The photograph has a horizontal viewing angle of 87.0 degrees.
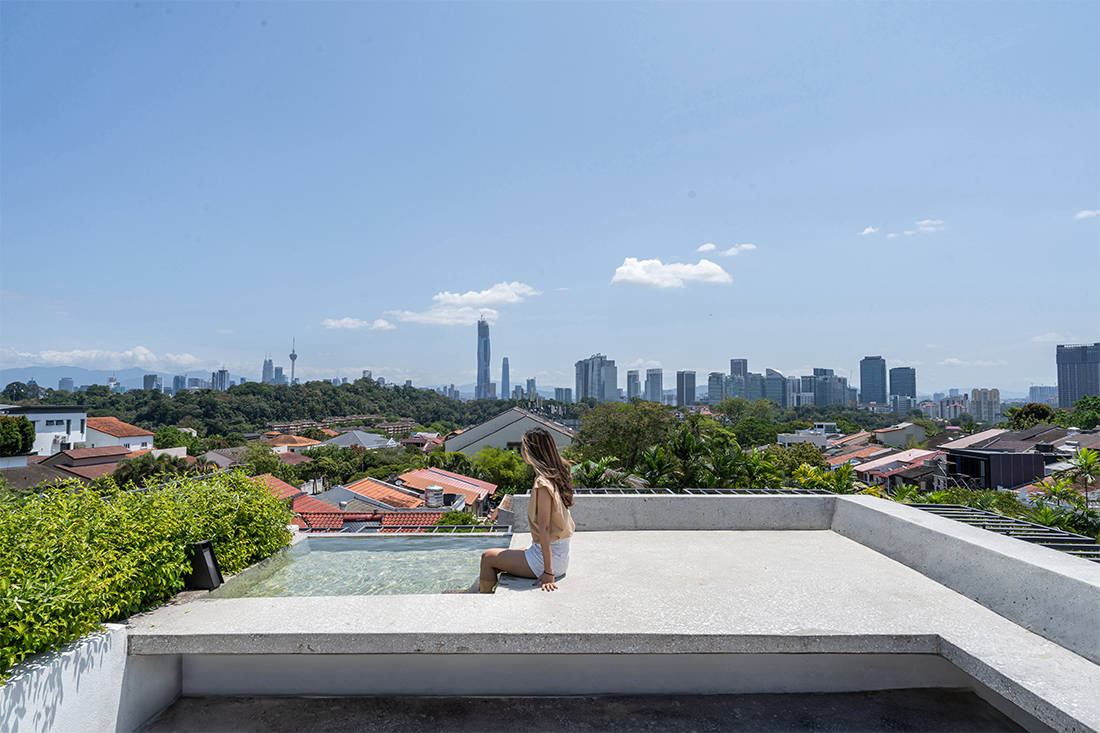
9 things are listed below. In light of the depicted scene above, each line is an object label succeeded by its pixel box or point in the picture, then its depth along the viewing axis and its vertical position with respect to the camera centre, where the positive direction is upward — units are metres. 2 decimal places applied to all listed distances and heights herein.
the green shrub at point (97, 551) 2.26 -0.82
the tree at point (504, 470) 38.81 -5.60
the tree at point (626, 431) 30.88 -2.40
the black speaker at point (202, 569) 3.65 -1.15
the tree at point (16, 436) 44.81 -3.83
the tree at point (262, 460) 51.75 -6.58
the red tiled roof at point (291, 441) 82.31 -7.79
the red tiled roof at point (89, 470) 41.27 -6.11
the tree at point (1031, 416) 68.38 -3.51
